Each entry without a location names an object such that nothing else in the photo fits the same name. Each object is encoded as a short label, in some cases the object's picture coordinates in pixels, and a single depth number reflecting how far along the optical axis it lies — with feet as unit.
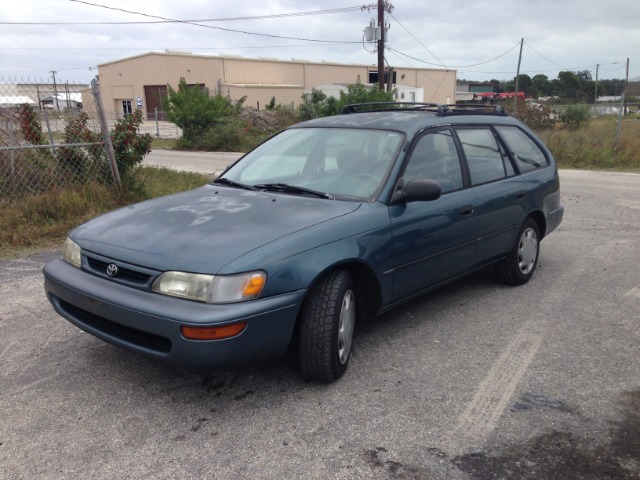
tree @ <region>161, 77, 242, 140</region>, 80.12
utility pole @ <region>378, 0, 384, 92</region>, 94.48
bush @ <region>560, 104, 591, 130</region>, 73.10
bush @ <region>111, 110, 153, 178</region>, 27.17
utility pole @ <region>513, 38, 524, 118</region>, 71.67
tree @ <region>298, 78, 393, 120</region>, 77.25
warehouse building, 156.76
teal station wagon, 9.80
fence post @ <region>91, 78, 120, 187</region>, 24.94
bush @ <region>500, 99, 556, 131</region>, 73.26
